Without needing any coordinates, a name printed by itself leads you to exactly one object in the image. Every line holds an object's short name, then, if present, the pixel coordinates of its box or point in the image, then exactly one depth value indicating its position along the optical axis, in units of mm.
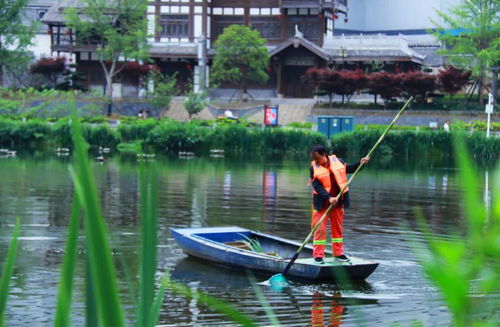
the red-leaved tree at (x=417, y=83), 52656
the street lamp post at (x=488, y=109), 43750
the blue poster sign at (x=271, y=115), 50188
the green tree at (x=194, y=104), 54312
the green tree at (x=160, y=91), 55906
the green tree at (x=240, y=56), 56562
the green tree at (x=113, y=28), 54719
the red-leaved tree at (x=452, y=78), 53250
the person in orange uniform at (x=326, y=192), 13328
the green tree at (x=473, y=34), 53312
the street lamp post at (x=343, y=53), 60594
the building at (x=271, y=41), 60625
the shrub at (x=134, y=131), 44844
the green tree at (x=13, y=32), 53875
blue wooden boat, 13336
